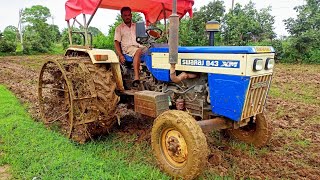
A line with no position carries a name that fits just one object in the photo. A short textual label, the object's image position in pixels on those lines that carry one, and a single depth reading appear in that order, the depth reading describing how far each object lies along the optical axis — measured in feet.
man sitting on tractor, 15.08
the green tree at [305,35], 53.01
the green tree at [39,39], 91.30
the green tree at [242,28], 60.85
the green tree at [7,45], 85.66
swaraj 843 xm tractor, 10.16
